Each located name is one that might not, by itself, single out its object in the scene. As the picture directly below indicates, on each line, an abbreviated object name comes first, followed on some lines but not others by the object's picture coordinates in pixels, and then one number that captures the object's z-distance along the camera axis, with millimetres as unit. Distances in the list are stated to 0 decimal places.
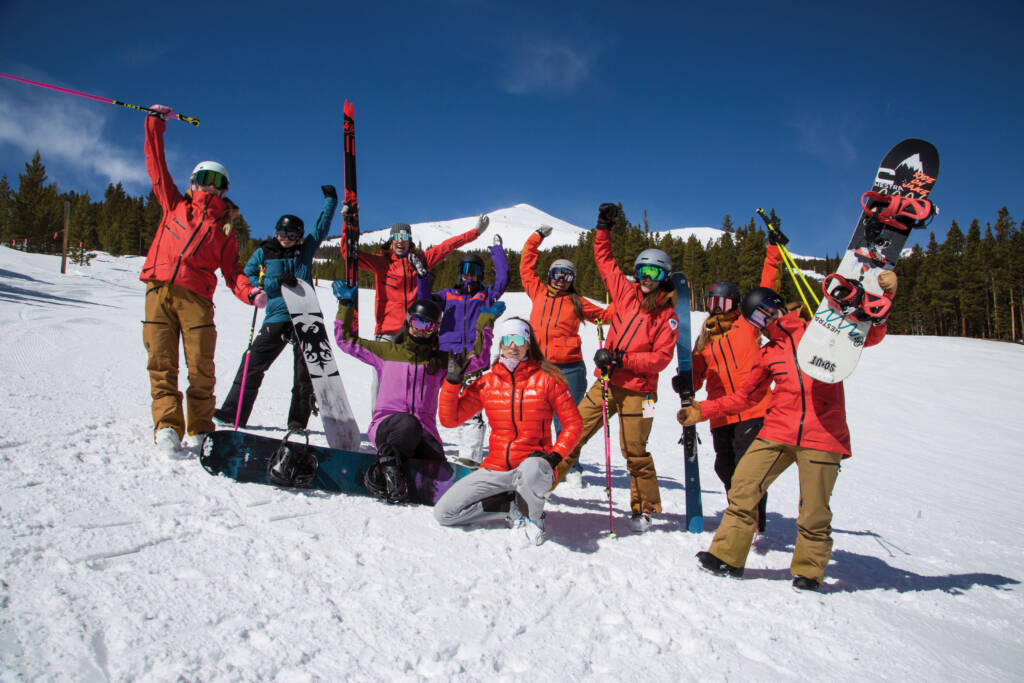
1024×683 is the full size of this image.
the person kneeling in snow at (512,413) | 3580
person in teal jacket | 5000
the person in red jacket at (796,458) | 3258
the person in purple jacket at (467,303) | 6020
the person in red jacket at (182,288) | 4059
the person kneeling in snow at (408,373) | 4051
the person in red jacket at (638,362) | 4266
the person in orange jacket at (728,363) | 4391
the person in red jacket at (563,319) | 5402
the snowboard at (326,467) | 3732
